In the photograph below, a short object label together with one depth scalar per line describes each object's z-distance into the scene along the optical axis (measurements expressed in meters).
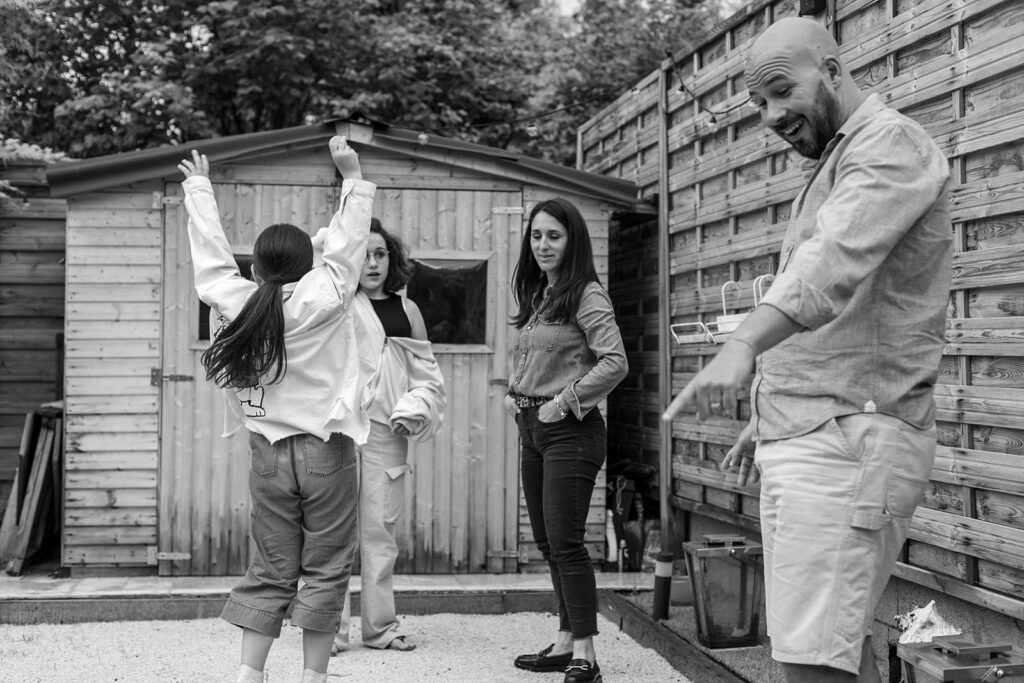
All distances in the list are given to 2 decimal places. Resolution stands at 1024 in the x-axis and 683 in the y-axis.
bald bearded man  1.85
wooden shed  6.43
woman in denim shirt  4.12
